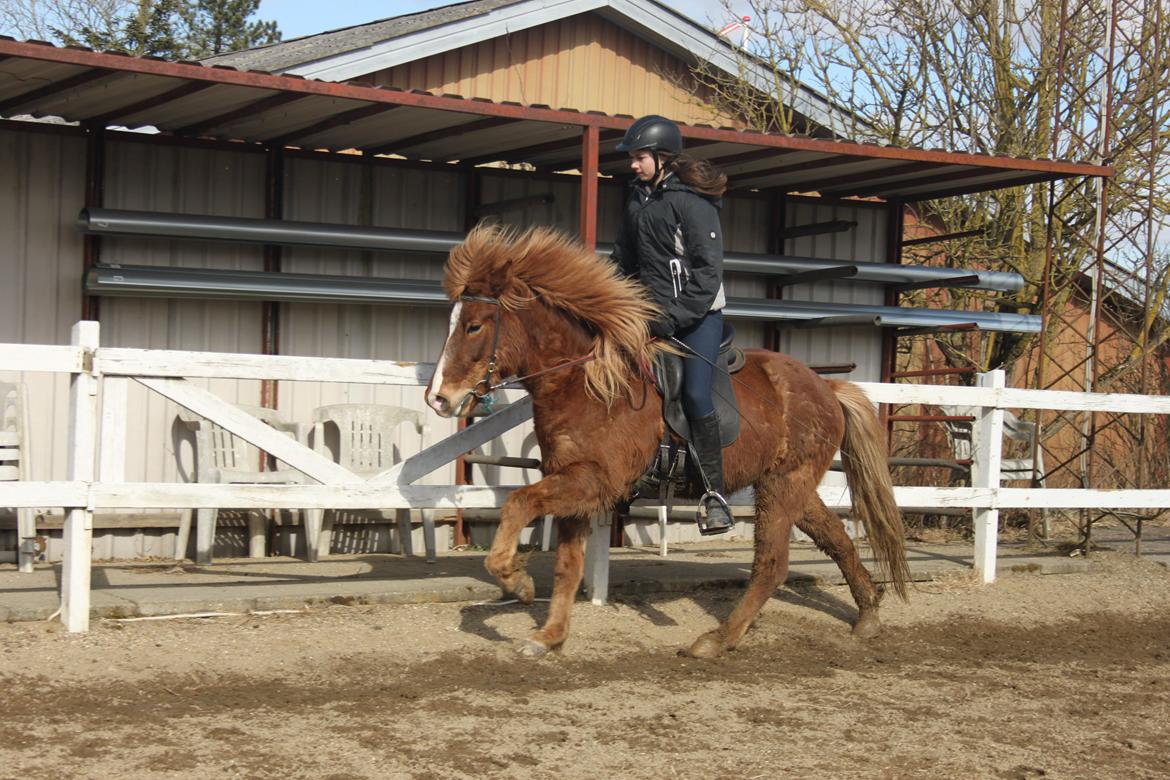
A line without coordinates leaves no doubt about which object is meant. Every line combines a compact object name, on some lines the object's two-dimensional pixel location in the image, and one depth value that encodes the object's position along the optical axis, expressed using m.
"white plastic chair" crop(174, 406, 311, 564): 8.57
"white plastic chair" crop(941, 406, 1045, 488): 11.70
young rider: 6.45
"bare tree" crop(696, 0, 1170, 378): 14.91
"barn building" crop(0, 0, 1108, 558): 8.25
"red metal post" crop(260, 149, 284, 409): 9.40
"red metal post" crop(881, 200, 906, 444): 11.87
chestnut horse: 6.04
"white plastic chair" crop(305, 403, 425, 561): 9.23
